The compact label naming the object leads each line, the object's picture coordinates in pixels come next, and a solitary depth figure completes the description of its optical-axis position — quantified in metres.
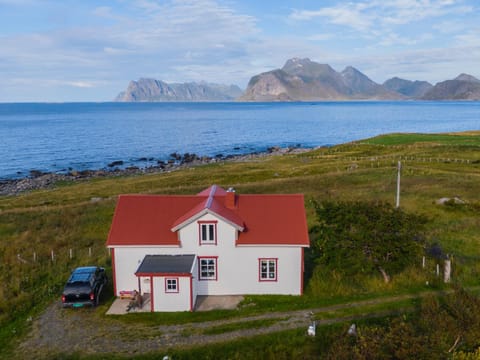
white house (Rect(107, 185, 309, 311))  23.14
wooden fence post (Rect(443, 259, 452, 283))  23.23
